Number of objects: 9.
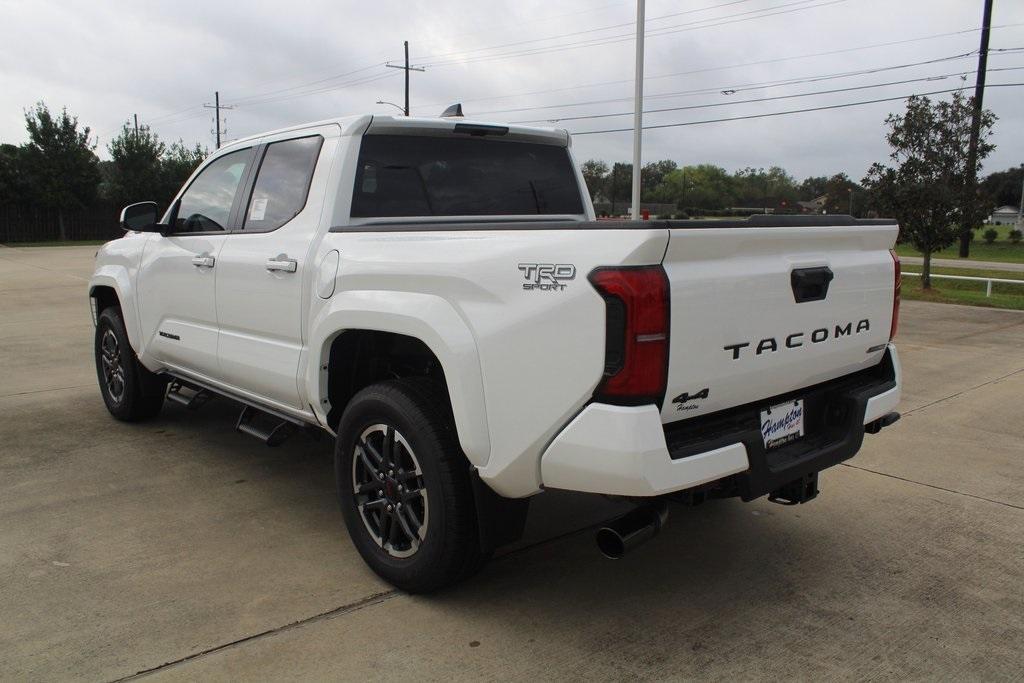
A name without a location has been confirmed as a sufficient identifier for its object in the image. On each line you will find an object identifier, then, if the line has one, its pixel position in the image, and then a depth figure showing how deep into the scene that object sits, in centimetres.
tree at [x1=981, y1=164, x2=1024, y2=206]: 8338
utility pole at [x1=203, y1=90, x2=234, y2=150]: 6746
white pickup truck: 259
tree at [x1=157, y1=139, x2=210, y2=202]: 4544
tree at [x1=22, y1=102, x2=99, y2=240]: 3806
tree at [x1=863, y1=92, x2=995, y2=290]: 1561
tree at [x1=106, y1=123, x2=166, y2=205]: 4353
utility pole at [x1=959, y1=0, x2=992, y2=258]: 1559
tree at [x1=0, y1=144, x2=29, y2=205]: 3747
